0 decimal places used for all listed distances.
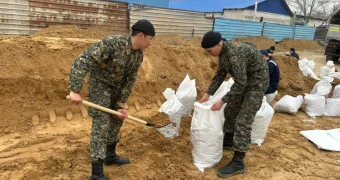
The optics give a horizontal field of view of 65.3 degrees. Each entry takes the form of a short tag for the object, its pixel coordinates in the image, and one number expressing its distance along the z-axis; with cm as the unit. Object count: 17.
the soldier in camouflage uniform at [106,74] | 229
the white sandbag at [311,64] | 897
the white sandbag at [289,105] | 533
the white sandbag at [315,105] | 543
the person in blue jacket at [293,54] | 886
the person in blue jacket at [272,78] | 468
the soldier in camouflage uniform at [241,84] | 270
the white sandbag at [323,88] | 587
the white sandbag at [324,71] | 824
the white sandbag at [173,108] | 356
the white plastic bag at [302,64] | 848
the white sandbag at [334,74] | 752
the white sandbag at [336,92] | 595
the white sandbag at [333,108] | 549
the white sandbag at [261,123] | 365
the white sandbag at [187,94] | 388
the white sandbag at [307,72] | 826
